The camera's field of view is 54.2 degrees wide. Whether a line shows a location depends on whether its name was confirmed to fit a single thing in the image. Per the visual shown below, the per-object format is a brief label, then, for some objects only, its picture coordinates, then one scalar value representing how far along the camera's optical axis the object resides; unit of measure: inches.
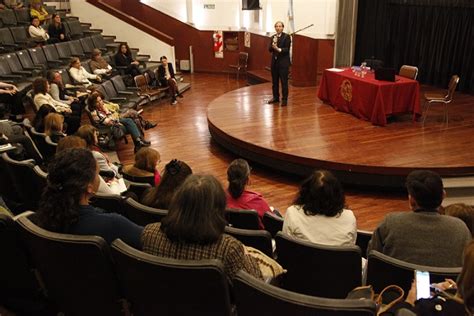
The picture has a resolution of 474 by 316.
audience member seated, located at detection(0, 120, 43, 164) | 155.5
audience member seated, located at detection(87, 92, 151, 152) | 233.6
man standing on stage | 273.3
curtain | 311.6
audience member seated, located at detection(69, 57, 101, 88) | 285.1
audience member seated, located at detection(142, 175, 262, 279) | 67.0
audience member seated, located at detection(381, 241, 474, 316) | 51.1
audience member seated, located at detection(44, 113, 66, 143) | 171.0
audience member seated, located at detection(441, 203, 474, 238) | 93.5
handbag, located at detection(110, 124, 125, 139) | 238.6
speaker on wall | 427.2
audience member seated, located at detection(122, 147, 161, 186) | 140.9
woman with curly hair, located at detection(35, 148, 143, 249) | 74.5
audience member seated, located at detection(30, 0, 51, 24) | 351.6
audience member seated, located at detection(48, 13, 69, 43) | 344.2
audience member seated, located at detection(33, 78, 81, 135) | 216.4
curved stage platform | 190.9
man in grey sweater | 81.7
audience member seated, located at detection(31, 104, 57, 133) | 190.5
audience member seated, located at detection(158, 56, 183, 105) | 356.5
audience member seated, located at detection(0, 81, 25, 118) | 222.4
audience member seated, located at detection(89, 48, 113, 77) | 316.8
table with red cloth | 236.7
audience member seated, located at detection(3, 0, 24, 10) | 358.3
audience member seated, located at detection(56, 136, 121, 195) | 128.6
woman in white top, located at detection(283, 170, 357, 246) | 93.4
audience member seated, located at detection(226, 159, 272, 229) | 114.4
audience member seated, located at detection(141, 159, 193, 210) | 105.7
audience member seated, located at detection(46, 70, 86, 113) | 234.6
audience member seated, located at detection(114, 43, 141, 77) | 353.7
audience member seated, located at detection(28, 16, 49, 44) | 320.2
